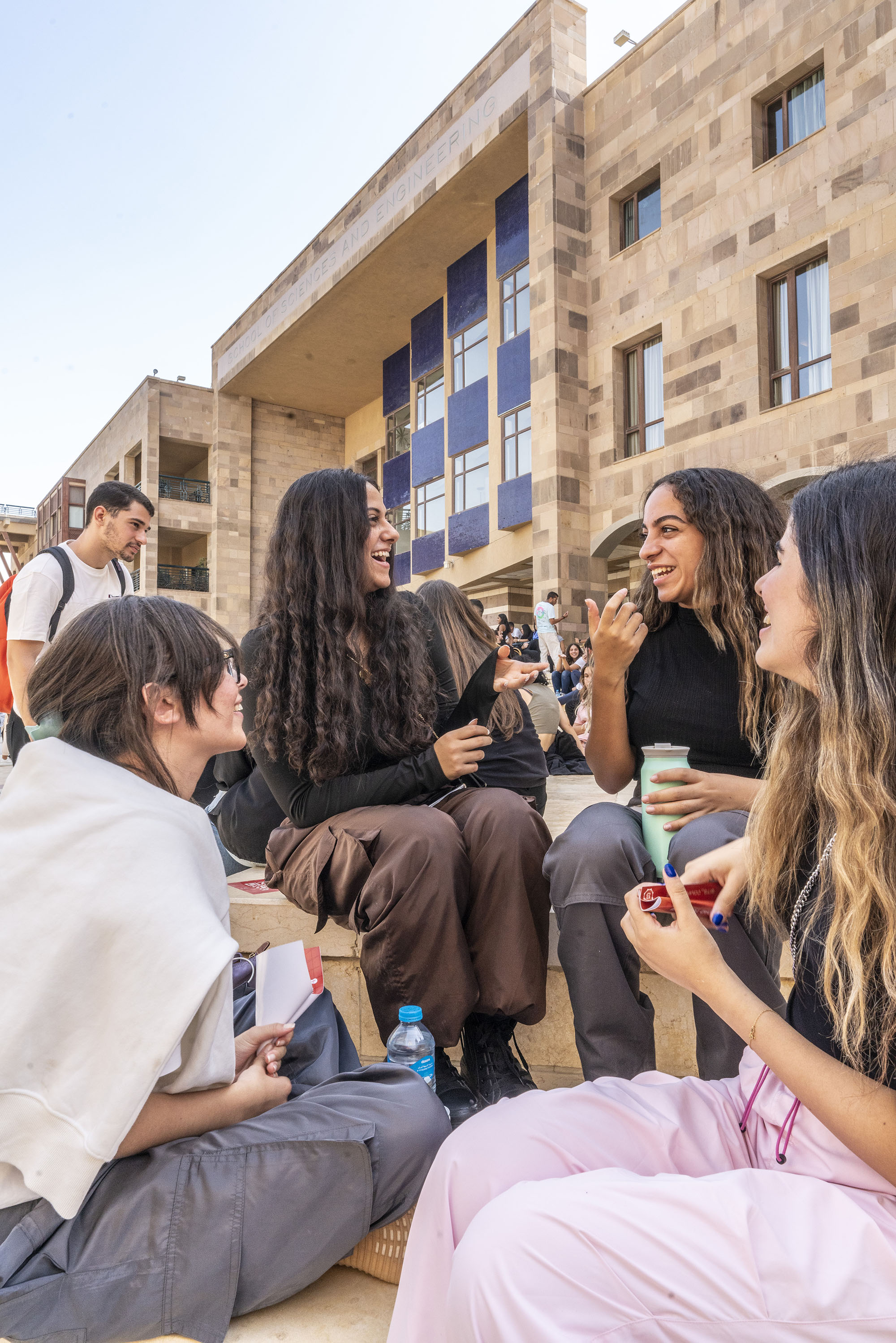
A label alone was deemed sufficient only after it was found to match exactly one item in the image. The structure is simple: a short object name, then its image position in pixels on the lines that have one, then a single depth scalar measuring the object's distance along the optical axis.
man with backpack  3.58
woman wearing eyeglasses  1.15
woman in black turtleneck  1.87
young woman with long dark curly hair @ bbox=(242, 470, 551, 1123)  2.02
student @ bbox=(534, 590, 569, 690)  12.06
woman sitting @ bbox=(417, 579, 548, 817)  2.91
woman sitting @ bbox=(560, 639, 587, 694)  11.00
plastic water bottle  1.88
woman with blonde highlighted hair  0.90
